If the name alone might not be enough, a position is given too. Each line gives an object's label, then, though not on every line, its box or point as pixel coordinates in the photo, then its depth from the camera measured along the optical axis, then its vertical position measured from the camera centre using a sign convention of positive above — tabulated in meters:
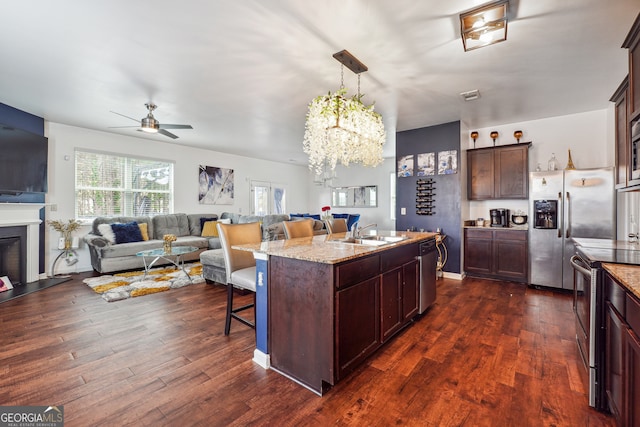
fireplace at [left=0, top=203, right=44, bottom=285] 4.04 -0.41
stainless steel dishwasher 2.93 -0.64
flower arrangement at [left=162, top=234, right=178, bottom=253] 4.46 -0.45
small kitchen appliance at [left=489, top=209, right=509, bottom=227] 4.62 -0.06
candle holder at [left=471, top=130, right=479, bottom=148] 4.93 +1.37
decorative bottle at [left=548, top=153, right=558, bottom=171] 4.21 +0.74
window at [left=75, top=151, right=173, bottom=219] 5.29 +0.57
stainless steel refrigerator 3.65 -0.03
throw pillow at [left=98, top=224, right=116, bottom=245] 4.97 -0.34
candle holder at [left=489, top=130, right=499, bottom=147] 4.77 +1.33
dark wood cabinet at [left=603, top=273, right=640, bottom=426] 1.17 -0.65
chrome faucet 2.89 -0.17
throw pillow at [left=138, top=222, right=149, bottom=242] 5.46 -0.32
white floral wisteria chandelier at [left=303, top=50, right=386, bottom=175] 2.70 +0.86
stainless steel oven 1.62 -0.69
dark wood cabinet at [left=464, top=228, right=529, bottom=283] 4.32 -0.64
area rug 3.78 -1.03
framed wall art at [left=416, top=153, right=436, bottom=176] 4.88 +0.86
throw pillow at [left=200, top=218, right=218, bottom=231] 6.60 -0.18
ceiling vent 3.50 +1.51
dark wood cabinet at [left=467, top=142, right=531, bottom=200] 4.45 +0.68
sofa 4.27 -0.46
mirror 8.79 +0.55
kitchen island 1.76 -0.63
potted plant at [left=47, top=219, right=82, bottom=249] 4.70 -0.23
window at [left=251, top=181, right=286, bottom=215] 8.40 +0.48
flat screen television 3.75 +0.74
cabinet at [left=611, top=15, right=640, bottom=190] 1.90 +0.67
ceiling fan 3.83 +1.22
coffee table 4.23 -0.60
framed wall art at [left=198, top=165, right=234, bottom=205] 7.05 +0.72
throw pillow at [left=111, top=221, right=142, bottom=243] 5.07 -0.34
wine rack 4.91 +0.30
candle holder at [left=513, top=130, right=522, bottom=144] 4.56 +1.28
